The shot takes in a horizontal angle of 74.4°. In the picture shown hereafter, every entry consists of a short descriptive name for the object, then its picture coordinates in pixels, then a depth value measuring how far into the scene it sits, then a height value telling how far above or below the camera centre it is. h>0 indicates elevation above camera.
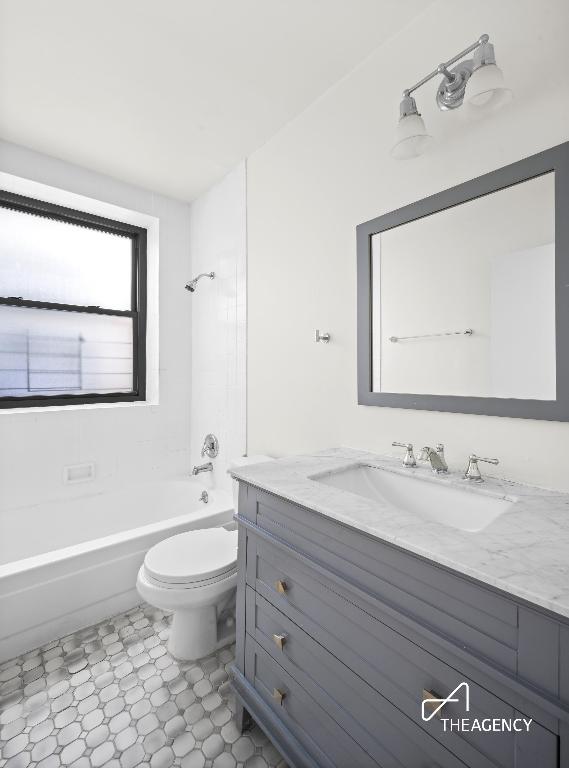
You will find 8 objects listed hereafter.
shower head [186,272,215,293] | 2.61 +0.74
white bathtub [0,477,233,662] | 1.64 -0.88
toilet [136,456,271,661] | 1.48 -0.80
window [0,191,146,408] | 2.40 +0.56
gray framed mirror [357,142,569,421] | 1.07 +0.30
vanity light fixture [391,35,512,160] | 1.05 +0.87
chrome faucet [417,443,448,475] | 1.25 -0.25
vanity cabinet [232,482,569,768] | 0.60 -0.56
